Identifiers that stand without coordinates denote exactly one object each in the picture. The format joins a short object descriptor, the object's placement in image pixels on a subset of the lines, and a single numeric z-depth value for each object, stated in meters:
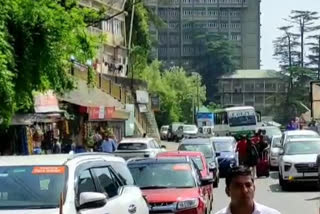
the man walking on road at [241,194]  6.53
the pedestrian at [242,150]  31.83
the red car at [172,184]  15.86
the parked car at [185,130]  85.06
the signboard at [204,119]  100.06
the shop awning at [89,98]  42.44
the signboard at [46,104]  29.44
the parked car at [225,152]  35.88
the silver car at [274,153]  39.19
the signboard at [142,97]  71.36
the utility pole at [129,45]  74.55
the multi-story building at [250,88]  161.88
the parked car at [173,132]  91.22
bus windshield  75.75
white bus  75.56
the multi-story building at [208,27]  169.38
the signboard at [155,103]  90.75
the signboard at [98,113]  42.84
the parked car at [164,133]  96.06
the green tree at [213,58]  164.62
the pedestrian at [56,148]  35.41
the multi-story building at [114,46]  68.69
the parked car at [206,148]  31.27
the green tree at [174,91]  116.69
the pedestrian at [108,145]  34.69
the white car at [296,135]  33.74
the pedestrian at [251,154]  31.59
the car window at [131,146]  36.25
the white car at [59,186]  9.88
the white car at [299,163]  28.70
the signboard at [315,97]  52.62
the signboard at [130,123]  57.38
